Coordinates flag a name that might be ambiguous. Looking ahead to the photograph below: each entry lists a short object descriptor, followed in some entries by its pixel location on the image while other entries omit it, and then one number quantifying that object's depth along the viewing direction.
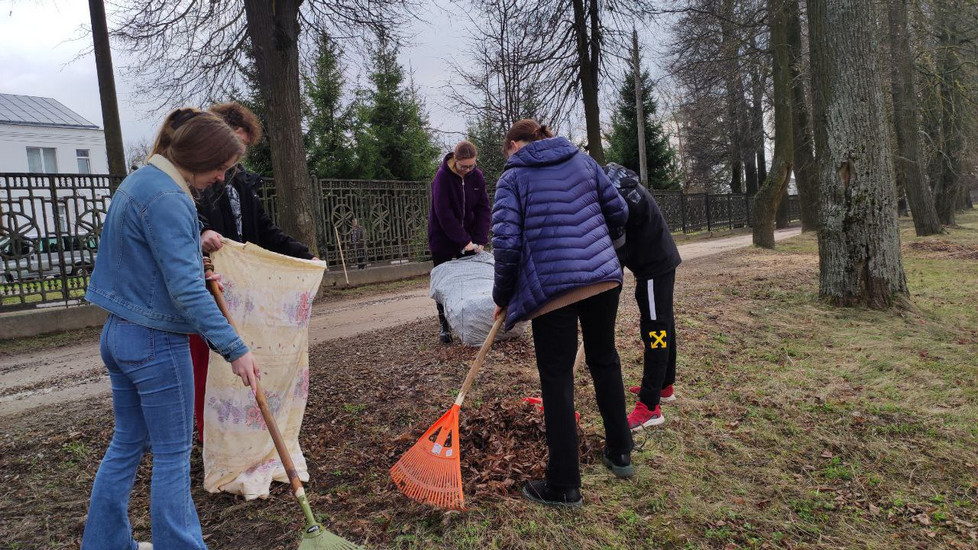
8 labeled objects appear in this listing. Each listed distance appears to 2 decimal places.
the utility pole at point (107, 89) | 10.01
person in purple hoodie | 5.16
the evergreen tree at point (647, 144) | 27.03
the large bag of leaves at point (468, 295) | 5.33
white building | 30.48
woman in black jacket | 2.89
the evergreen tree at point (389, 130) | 18.17
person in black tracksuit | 3.63
